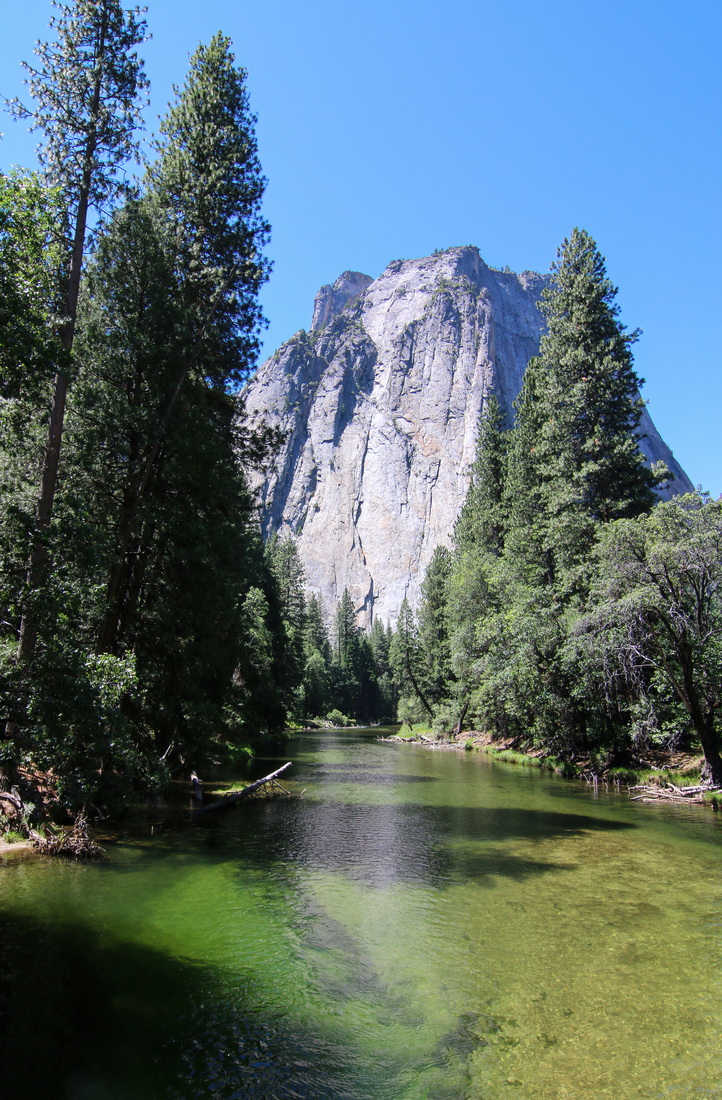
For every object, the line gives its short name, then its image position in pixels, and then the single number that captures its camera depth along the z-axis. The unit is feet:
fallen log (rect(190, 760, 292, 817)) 47.97
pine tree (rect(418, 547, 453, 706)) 172.35
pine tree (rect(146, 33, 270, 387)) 57.62
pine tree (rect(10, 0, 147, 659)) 39.50
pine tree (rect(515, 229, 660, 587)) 79.82
